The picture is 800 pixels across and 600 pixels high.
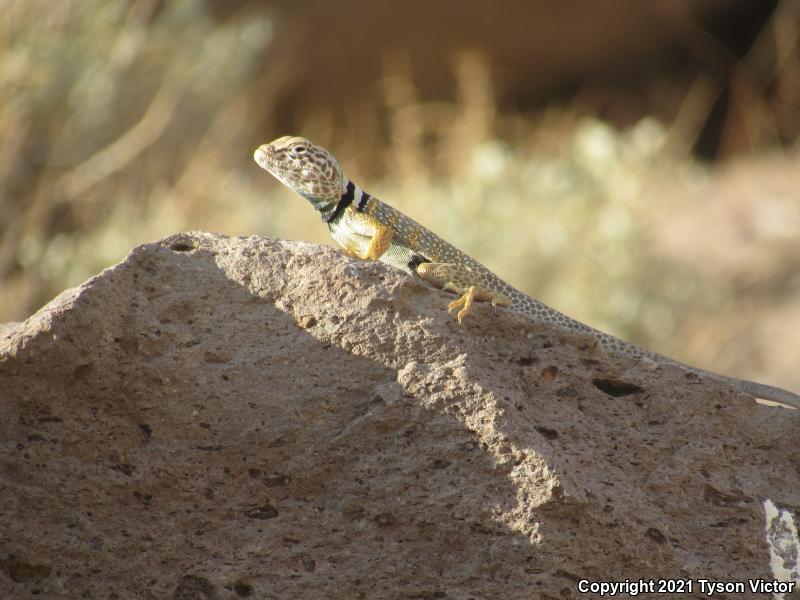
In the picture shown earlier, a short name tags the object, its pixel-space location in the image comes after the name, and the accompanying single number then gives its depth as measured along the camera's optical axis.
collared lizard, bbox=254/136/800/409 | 8.59
